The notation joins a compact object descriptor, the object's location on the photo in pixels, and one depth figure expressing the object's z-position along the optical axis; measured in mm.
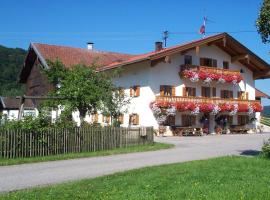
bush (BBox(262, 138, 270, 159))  10154
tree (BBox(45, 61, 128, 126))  14736
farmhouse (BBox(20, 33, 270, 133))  21926
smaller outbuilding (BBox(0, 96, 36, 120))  34015
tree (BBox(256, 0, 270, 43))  9725
